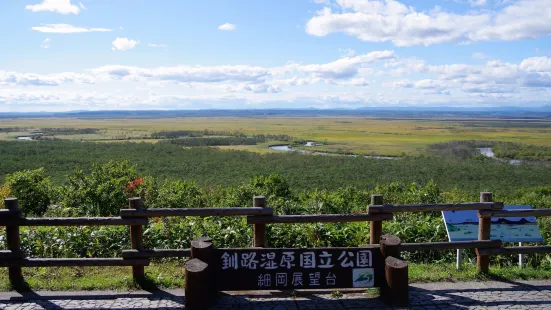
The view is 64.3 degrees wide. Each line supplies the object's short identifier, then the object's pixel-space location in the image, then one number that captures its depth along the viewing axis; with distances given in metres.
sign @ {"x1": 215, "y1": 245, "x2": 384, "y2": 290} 5.03
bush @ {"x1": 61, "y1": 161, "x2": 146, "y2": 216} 11.96
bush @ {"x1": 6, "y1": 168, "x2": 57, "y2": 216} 13.40
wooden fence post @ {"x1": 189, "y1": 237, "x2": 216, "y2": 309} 4.72
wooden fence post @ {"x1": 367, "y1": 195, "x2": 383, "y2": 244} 5.70
